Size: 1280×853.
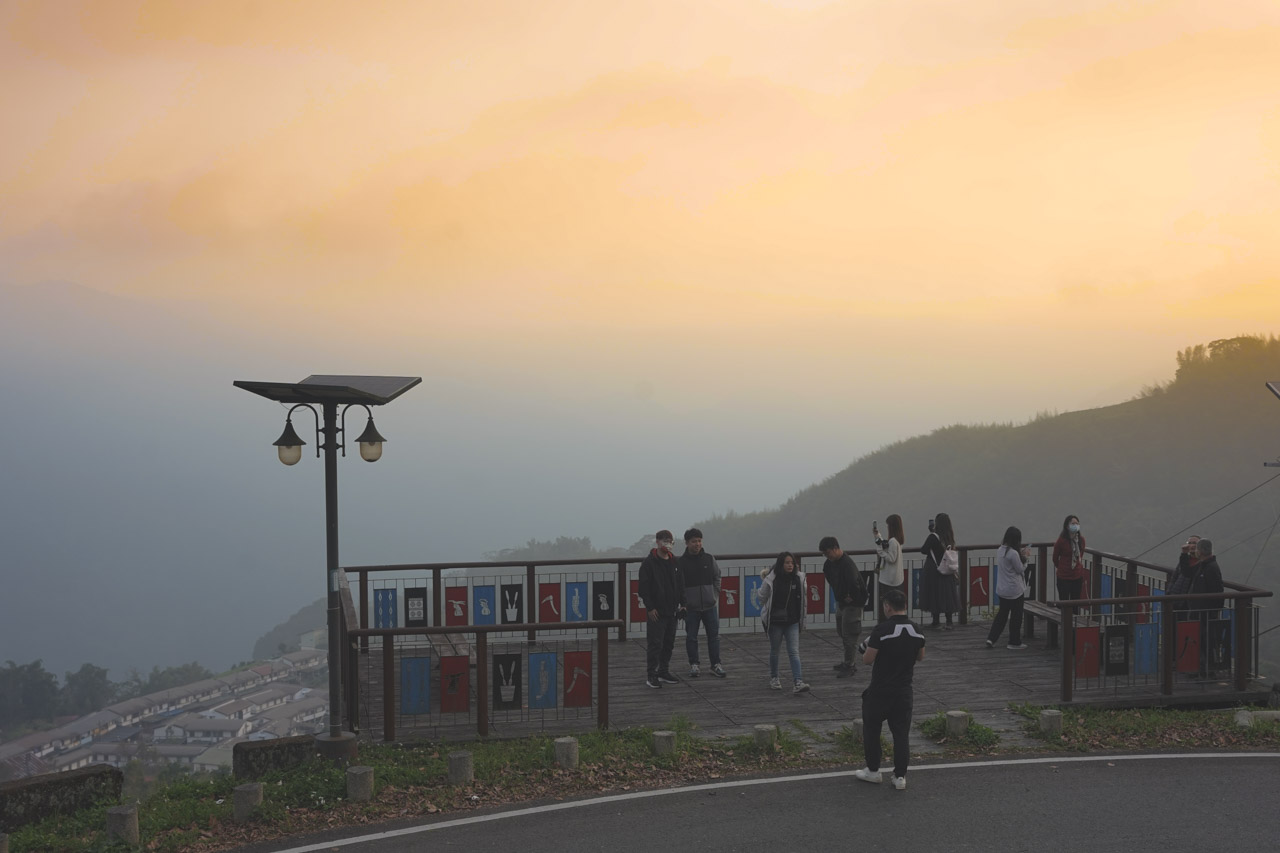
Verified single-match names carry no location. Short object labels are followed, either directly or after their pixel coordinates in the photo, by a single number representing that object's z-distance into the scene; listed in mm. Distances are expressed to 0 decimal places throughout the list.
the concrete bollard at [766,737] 11633
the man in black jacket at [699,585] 14516
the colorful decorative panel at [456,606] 17036
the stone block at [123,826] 9422
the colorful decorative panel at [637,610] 17484
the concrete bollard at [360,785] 10312
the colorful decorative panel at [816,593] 17812
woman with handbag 17156
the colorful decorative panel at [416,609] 16953
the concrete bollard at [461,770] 10695
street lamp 10945
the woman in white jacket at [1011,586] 15938
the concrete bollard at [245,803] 9852
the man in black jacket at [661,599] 14078
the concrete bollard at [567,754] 11109
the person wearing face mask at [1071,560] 16438
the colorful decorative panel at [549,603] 17547
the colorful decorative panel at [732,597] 17812
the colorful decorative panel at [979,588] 18656
